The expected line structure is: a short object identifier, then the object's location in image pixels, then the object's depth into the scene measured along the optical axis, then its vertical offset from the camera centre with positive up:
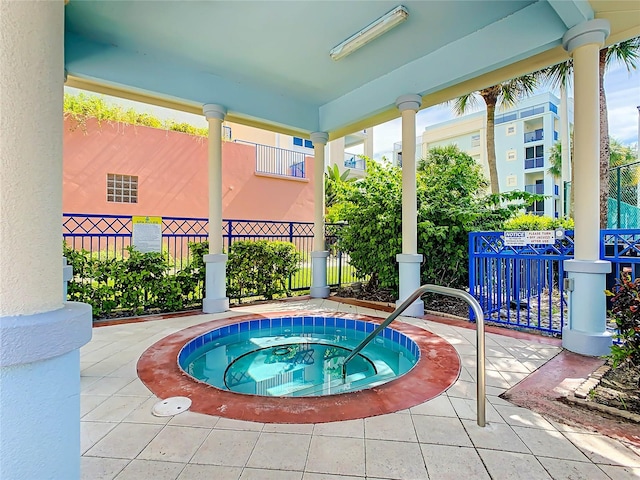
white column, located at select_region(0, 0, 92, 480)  1.04 -0.09
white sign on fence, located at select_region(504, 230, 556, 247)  4.08 +0.05
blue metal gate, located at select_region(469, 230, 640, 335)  4.27 -0.39
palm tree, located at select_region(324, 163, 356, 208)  16.24 +3.12
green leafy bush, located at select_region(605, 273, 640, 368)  2.55 -0.59
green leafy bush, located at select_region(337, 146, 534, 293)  5.90 +0.46
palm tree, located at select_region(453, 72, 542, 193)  10.23 +4.50
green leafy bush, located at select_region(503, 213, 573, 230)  7.72 +0.47
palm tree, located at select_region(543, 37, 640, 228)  7.07 +3.77
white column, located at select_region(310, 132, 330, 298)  7.18 +0.03
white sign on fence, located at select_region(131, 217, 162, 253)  5.58 +0.12
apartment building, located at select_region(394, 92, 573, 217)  22.31 +7.09
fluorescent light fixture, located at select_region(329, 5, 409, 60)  3.95 +2.62
